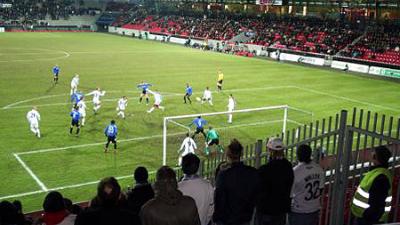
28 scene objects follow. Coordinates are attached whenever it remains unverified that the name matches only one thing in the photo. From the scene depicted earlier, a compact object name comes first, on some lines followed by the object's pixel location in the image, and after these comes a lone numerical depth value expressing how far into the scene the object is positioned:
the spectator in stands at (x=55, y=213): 5.38
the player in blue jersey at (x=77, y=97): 22.91
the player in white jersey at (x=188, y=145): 16.97
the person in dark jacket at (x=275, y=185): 6.69
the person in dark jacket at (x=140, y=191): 6.54
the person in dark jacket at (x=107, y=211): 4.82
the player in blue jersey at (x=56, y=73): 33.21
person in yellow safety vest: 6.24
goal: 20.25
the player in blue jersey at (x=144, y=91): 27.98
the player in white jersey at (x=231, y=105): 24.40
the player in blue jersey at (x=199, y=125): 19.41
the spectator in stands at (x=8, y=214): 5.78
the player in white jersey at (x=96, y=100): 25.19
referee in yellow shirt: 32.18
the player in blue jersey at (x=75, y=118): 20.79
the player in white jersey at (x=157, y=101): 25.58
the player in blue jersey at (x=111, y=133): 18.47
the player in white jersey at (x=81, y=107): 22.47
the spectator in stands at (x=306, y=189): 7.16
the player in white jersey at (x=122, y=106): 24.06
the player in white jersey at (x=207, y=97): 27.93
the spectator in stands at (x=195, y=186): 6.07
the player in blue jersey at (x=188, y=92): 27.80
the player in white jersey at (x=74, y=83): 29.08
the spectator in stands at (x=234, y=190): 6.12
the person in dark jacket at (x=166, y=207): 5.01
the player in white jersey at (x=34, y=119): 20.53
